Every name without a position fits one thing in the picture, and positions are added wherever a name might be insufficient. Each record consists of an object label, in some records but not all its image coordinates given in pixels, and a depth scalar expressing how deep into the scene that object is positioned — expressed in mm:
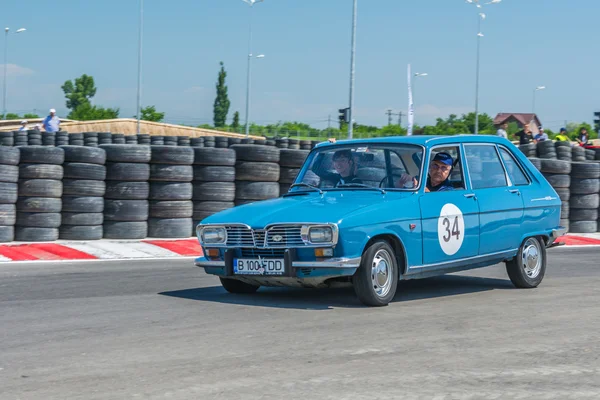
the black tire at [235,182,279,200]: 14273
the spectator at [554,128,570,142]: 26970
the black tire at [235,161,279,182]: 14273
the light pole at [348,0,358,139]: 31547
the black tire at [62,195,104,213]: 13031
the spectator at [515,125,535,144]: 27062
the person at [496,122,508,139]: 24105
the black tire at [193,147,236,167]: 14023
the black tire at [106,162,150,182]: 13406
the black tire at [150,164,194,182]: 13664
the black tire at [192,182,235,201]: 14008
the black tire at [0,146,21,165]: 12492
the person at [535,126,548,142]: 29938
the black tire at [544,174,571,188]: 16892
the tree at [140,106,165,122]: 88644
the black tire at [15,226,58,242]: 12734
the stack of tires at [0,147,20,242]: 12453
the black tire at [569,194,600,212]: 17375
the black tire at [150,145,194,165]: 13703
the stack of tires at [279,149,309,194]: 14602
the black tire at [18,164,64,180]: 12719
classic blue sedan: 7586
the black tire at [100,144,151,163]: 13477
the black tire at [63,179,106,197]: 13000
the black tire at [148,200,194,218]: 13695
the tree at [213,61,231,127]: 165625
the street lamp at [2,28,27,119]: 65000
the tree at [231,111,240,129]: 147125
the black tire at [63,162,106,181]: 13047
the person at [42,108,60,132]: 27297
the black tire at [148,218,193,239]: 13688
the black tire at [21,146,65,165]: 12742
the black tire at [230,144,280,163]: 14320
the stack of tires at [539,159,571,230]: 16906
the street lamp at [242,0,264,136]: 60928
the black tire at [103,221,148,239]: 13375
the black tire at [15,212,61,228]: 12742
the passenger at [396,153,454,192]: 8430
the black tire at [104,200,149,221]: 13406
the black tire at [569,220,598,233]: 17438
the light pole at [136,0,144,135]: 50000
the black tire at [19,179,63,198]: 12688
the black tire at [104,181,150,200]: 13398
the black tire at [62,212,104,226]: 13031
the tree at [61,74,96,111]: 152125
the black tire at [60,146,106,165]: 13102
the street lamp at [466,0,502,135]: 54312
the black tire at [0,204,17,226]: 12508
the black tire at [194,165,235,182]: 14016
